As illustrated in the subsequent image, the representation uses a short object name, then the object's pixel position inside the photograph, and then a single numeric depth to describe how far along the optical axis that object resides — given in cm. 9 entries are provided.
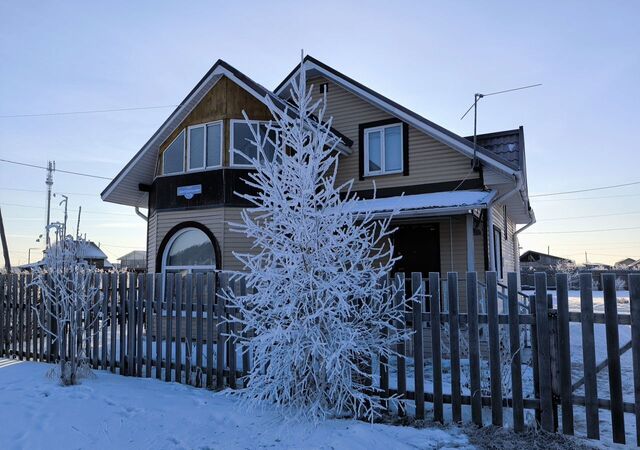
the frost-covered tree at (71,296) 610
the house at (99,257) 4401
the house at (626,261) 7610
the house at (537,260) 4217
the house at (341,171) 1105
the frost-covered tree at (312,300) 442
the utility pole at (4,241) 1999
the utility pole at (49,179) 3518
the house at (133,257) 6550
